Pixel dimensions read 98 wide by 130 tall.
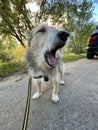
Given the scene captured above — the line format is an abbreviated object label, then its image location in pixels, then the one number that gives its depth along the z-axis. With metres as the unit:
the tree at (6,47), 4.75
